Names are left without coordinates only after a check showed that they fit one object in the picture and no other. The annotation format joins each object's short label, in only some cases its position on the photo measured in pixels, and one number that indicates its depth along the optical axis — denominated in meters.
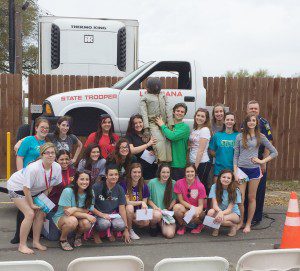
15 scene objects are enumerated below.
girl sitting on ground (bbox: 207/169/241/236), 6.36
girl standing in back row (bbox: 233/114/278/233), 6.57
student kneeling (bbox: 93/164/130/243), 5.98
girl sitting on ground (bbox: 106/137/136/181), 6.43
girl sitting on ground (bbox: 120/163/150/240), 6.23
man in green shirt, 6.88
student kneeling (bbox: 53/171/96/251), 5.67
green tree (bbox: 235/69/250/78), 44.45
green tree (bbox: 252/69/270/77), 44.22
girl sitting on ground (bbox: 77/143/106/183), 6.41
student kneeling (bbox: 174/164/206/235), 6.44
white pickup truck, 7.82
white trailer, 10.96
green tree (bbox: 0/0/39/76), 28.15
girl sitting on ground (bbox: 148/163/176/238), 6.36
